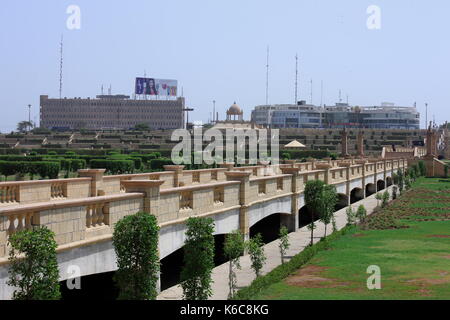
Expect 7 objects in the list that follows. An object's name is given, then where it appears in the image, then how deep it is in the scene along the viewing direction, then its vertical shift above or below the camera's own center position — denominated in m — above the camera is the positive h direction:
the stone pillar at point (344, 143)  83.82 -0.25
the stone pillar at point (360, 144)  88.18 -0.39
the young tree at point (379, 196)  42.59 -3.56
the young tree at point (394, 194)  50.25 -3.97
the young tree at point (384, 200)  42.44 -3.75
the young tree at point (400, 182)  54.36 -3.32
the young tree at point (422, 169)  84.39 -3.47
